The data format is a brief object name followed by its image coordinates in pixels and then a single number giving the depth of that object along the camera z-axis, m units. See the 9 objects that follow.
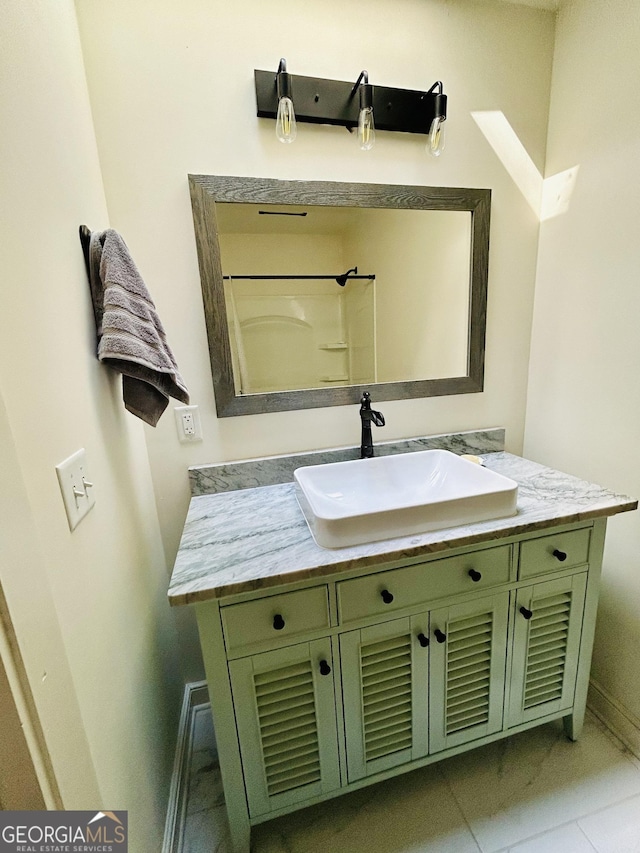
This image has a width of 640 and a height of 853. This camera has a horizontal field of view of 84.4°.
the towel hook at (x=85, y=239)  0.80
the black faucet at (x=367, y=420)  1.19
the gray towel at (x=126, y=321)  0.77
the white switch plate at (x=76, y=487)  0.60
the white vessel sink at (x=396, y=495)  0.83
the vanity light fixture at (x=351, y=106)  1.02
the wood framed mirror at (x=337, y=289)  1.12
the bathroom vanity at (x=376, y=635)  0.81
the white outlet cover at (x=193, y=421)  1.17
